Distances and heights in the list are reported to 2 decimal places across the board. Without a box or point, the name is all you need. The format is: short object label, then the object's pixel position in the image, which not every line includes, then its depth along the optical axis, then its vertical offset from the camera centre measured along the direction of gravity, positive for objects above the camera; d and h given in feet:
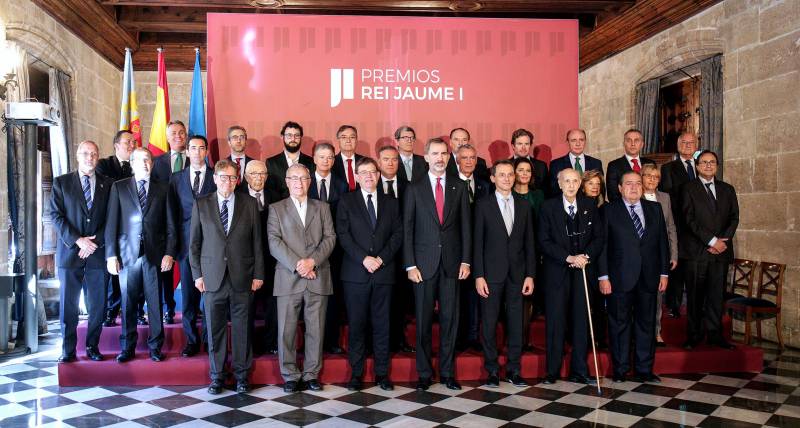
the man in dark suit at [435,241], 14.65 -0.69
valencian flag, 22.80 +3.65
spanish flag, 21.50 +3.18
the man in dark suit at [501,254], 14.98 -1.01
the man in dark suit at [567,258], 15.15 -1.12
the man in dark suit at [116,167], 17.76 +1.29
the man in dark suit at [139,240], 15.40 -0.68
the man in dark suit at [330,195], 15.56 +0.42
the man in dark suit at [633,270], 15.58 -1.46
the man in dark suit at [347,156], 16.92 +1.52
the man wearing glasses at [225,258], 14.29 -1.04
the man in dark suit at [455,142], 17.43 +1.92
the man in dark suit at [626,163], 17.98 +1.39
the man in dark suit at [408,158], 17.17 +1.47
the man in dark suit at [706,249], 17.24 -1.02
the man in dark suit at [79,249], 15.71 -0.90
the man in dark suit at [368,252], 14.69 -0.93
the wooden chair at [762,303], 19.70 -2.91
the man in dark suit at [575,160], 17.93 +1.48
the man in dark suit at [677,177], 18.42 +1.01
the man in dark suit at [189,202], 15.72 +0.25
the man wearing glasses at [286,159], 16.94 +1.45
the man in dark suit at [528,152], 17.61 +1.67
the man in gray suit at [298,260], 14.47 -1.09
